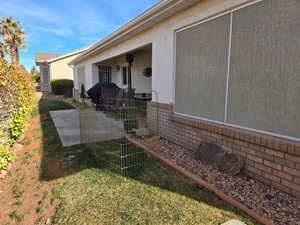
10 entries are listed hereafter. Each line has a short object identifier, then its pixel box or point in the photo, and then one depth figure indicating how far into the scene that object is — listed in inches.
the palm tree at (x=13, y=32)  755.4
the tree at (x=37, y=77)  1016.2
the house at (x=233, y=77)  91.5
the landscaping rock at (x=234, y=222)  75.8
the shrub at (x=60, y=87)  761.6
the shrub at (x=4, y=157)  102.7
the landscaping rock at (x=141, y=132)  191.8
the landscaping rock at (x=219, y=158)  113.3
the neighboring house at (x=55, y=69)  805.9
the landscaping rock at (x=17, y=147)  170.4
